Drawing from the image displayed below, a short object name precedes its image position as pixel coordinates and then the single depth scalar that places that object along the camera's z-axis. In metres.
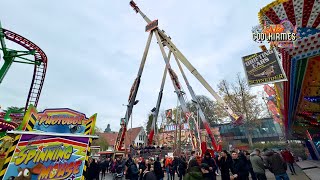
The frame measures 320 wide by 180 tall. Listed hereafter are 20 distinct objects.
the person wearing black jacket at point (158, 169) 8.10
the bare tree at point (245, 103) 32.88
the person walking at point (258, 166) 6.61
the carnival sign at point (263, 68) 4.88
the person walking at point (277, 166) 6.79
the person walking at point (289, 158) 11.64
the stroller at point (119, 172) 10.40
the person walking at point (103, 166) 15.97
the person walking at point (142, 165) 8.82
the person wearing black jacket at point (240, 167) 6.12
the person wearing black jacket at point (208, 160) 6.86
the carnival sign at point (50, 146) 4.16
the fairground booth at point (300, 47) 4.05
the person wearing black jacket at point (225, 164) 6.68
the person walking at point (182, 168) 10.38
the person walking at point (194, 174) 3.94
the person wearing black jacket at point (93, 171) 9.82
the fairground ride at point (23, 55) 16.96
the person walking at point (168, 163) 12.77
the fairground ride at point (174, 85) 18.70
